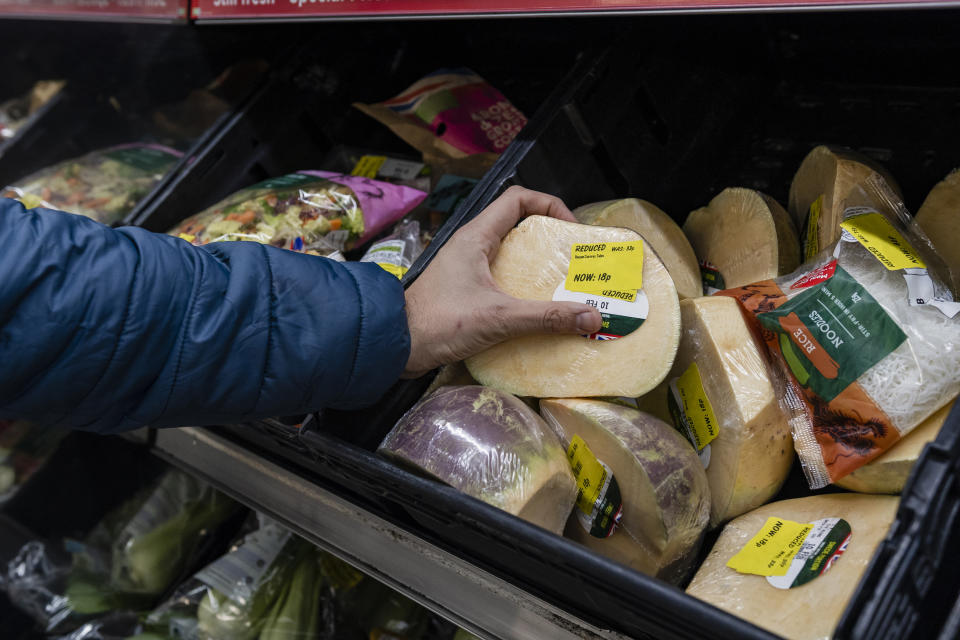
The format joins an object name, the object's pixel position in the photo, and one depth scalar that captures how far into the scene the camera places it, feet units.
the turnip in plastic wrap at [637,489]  3.01
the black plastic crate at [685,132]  2.99
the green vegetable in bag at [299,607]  5.17
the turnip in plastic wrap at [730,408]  3.15
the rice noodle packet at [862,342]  2.75
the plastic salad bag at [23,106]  7.91
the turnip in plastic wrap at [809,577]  2.55
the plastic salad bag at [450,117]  5.29
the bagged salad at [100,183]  5.96
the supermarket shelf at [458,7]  2.64
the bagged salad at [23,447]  6.71
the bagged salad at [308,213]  4.83
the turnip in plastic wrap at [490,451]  2.97
